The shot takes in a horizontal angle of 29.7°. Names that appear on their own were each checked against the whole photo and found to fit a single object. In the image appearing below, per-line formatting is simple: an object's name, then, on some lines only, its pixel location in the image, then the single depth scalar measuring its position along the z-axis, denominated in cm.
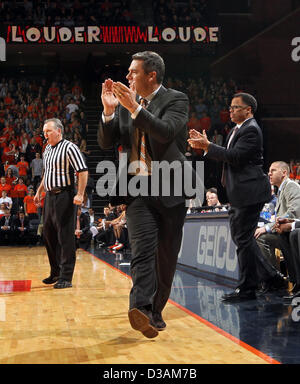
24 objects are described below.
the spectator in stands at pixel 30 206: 1452
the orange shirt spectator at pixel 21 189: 1502
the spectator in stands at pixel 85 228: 1314
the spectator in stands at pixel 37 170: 1577
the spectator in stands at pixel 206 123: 1786
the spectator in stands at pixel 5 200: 1440
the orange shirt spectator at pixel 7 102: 1914
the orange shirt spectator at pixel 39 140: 1683
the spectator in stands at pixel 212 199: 955
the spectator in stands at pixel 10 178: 1534
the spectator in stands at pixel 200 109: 1869
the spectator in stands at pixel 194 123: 1753
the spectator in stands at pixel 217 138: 1658
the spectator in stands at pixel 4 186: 1482
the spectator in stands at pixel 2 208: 1423
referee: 611
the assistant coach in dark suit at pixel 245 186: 484
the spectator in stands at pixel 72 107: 1906
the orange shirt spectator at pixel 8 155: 1656
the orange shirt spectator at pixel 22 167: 1593
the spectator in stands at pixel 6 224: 1430
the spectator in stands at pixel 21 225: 1437
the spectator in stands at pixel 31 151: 1650
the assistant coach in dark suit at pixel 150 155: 311
